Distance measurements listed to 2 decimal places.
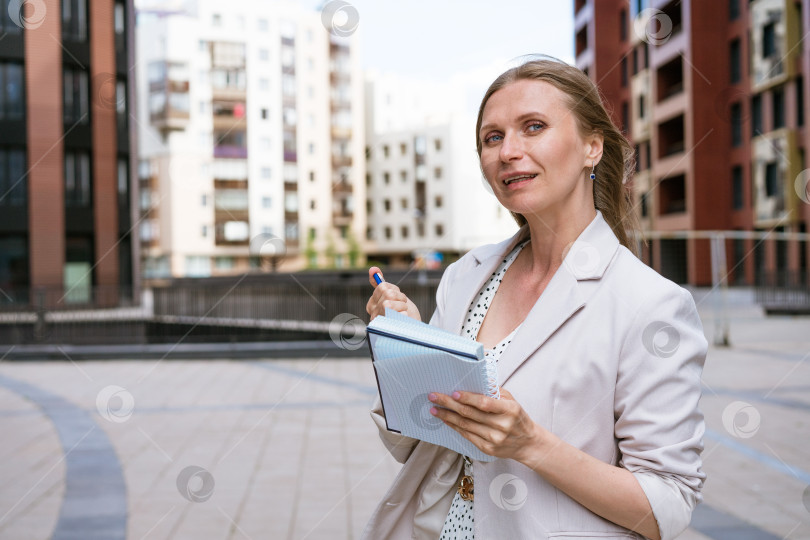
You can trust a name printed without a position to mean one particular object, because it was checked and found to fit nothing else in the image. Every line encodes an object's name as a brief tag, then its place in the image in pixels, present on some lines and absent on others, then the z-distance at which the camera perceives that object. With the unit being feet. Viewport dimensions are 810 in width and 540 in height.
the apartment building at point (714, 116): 90.33
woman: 4.79
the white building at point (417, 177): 199.00
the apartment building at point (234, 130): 181.98
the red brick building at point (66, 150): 81.25
